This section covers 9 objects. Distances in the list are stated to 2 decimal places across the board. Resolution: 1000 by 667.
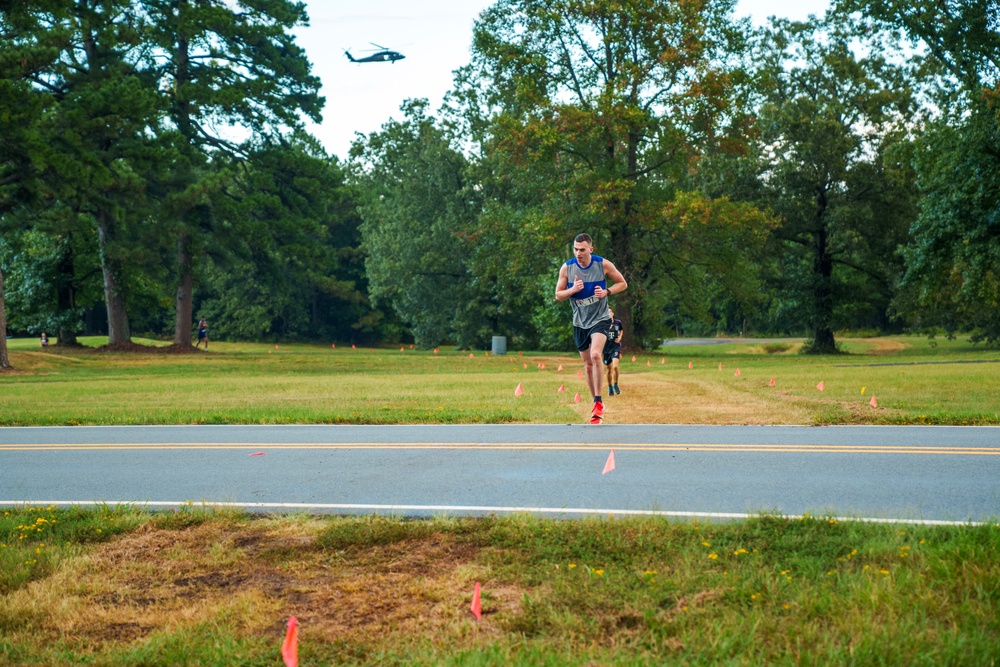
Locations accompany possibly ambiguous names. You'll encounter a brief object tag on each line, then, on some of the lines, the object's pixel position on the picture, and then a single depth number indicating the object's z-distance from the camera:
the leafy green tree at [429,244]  55.03
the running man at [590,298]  11.96
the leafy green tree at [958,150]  28.83
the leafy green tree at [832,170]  43.56
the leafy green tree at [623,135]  35.81
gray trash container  45.47
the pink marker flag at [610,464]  8.61
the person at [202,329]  51.41
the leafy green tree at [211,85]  37.12
